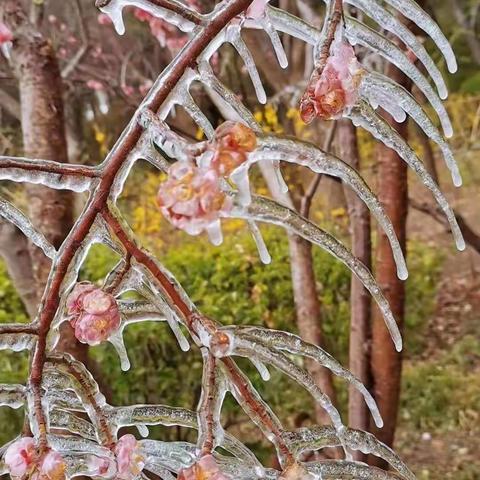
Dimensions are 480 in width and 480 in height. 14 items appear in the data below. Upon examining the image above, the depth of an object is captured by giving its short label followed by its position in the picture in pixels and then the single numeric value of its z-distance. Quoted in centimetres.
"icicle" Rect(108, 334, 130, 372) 45
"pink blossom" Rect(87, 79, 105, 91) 307
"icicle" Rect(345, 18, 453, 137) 41
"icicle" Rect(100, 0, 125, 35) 41
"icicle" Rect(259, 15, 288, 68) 43
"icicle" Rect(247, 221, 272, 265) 43
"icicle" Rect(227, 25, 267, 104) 41
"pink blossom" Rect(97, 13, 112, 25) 246
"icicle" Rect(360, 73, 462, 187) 41
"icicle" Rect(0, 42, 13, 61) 125
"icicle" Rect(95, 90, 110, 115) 254
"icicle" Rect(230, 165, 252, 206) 34
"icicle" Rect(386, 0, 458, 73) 40
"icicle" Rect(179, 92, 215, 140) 40
